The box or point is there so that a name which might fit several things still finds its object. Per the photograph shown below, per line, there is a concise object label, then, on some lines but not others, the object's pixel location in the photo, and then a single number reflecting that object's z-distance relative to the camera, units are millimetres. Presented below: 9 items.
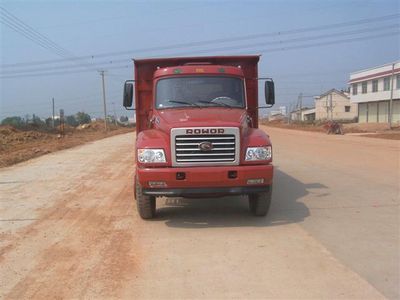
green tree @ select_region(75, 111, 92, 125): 99938
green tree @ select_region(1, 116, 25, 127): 49375
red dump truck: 7871
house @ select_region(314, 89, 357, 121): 109269
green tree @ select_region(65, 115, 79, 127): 88862
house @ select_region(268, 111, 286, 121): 153262
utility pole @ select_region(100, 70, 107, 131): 69850
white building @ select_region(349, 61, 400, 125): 67312
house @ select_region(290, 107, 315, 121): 127600
